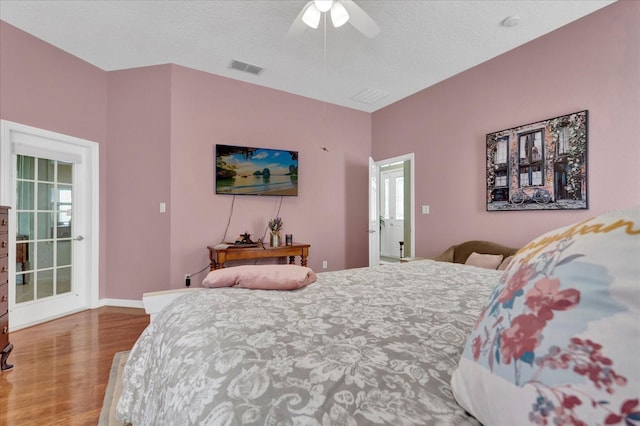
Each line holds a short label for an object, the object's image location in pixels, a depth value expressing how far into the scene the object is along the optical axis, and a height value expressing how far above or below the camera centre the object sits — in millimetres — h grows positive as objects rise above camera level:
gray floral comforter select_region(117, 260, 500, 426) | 570 -363
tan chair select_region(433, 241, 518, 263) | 2963 -389
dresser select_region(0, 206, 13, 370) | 2076 -549
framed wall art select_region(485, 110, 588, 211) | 2572 +460
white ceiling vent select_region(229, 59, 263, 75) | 3455 +1759
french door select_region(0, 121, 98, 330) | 2867 -74
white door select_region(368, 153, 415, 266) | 4203 +151
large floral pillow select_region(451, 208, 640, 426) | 378 -187
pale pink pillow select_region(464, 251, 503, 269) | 2837 -459
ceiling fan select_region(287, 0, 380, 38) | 2031 +1414
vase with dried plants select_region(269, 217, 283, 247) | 3781 -220
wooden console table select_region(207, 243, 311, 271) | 3357 -465
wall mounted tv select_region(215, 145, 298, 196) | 3725 +568
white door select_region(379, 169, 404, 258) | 6797 +64
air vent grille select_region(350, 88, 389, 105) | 4137 +1713
